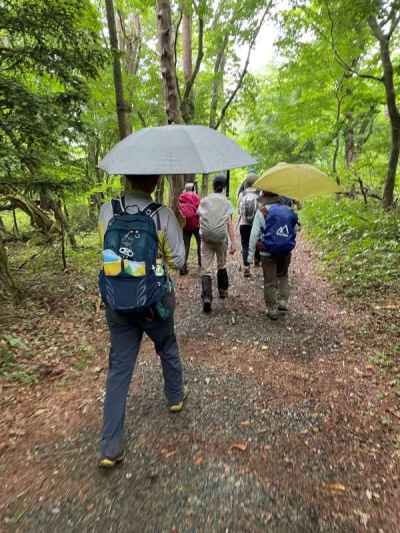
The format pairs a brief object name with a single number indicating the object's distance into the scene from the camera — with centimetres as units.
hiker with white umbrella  226
